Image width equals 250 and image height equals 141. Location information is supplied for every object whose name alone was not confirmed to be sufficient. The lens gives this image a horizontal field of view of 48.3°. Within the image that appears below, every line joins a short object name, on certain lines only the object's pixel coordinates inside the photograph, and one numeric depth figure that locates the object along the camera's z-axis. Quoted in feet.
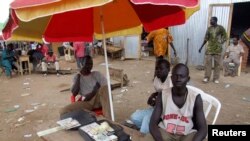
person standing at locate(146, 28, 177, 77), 27.35
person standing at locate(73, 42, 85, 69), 35.88
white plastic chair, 11.69
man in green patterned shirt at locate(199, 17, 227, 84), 25.31
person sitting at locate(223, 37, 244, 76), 29.22
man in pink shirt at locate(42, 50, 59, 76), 38.14
